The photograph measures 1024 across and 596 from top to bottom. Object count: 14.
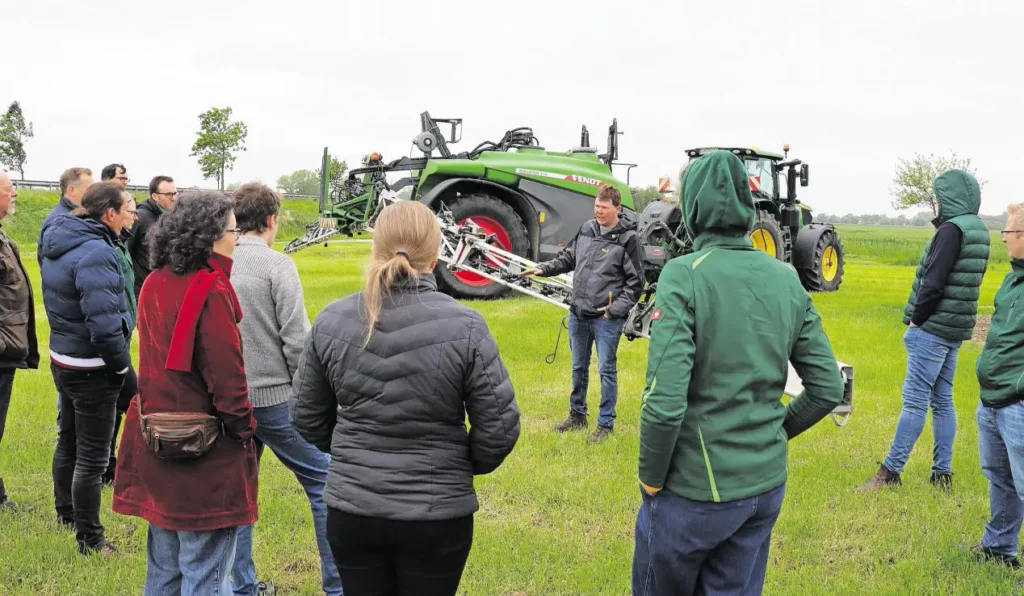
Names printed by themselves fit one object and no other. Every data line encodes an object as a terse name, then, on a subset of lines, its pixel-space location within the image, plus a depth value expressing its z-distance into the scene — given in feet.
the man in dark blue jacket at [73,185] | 14.46
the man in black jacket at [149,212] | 18.66
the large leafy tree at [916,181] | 156.66
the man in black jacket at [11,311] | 13.01
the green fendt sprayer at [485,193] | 39.65
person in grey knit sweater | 9.98
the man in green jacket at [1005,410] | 10.96
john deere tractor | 43.01
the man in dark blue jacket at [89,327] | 11.41
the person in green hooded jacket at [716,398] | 7.27
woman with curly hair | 8.27
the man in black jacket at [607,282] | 18.58
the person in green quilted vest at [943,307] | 14.10
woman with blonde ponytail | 7.15
